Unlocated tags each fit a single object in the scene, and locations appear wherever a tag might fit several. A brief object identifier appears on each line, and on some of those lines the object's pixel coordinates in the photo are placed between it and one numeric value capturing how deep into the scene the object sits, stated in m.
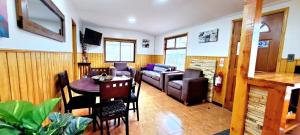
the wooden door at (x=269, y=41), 2.29
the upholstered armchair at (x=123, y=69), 5.22
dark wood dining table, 1.72
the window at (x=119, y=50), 5.89
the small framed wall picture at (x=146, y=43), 6.41
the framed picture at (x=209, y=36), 3.42
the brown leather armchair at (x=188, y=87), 3.15
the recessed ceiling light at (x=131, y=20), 4.09
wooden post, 1.18
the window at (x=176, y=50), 4.75
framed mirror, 1.09
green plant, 0.50
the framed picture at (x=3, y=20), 0.83
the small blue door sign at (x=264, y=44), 2.43
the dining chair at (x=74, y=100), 1.86
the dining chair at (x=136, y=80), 2.33
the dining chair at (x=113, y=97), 1.62
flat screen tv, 4.75
